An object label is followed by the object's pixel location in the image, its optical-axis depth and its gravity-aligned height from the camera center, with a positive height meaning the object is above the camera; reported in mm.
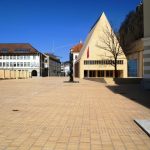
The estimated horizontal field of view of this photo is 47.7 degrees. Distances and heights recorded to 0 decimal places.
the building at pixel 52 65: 71762 +2990
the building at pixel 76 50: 68295 +8836
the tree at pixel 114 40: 29019 +5970
